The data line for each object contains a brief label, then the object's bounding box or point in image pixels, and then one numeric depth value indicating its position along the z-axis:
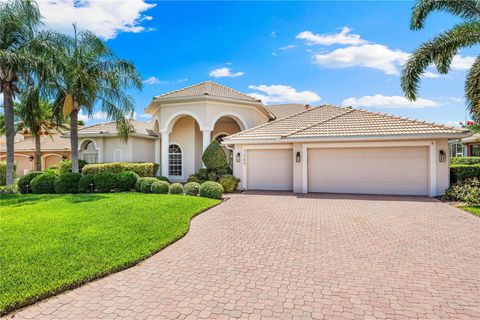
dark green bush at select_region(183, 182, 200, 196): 14.42
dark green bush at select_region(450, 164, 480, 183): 13.91
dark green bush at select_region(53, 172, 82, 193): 15.88
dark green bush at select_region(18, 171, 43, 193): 16.73
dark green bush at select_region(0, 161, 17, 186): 21.75
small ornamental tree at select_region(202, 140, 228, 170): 18.05
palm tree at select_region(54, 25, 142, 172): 16.70
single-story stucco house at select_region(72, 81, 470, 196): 14.16
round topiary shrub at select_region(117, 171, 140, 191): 16.16
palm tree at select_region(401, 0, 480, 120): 13.39
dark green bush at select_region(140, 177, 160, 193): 15.46
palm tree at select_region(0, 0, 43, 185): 15.75
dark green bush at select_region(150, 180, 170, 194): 15.02
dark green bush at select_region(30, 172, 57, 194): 16.14
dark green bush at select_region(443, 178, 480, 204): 11.95
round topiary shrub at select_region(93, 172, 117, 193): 15.84
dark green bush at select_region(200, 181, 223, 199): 13.77
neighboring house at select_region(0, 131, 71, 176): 29.97
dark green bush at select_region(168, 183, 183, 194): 14.94
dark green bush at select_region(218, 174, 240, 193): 16.35
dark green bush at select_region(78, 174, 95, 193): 15.89
